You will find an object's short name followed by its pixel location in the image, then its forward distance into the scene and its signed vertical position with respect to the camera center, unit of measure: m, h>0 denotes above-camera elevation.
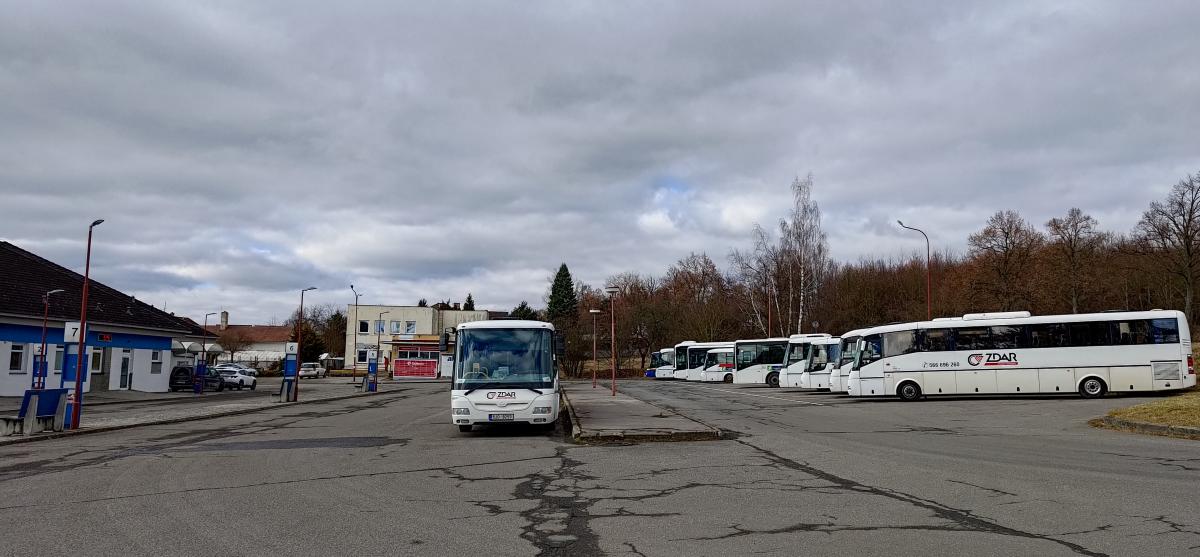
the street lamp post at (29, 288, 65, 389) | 27.96 -0.36
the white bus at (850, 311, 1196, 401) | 26.20 +0.23
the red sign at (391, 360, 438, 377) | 86.19 -1.09
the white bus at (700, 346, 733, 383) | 54.03 -0.42
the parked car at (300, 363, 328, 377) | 80.28 -1.29
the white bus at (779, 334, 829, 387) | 40.41 +0.03
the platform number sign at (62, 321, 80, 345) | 20.27 +0.64
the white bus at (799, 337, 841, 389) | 36.53 -0.11
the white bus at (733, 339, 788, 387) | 47.72 -0.04
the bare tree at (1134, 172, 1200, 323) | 49.00 +8.04
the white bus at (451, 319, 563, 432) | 16.09 -0.32
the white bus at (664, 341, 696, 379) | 60.84 -0.18
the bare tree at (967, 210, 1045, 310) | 55.25 +7.72
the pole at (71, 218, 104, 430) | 19.30 -0.51
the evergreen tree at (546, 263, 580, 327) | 103.81 +8.30
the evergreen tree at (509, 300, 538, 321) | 106.75 +6.46
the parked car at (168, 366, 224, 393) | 44.81 -1.37
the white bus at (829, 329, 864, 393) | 31.47 -0.09
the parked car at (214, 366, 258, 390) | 51.14 -1.49
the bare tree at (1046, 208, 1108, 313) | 54.53 +8.09
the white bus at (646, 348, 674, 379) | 67.12 -0.37
